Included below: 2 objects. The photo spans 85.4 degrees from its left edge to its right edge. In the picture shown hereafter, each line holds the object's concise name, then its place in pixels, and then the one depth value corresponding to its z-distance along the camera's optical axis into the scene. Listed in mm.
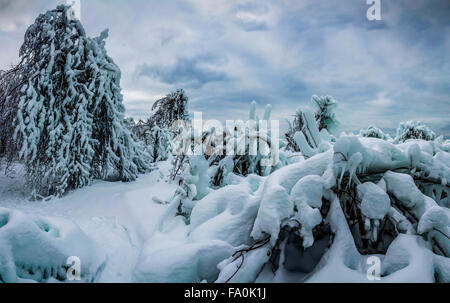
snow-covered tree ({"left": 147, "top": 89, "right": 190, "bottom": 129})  12633
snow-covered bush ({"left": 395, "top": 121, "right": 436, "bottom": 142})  8336
